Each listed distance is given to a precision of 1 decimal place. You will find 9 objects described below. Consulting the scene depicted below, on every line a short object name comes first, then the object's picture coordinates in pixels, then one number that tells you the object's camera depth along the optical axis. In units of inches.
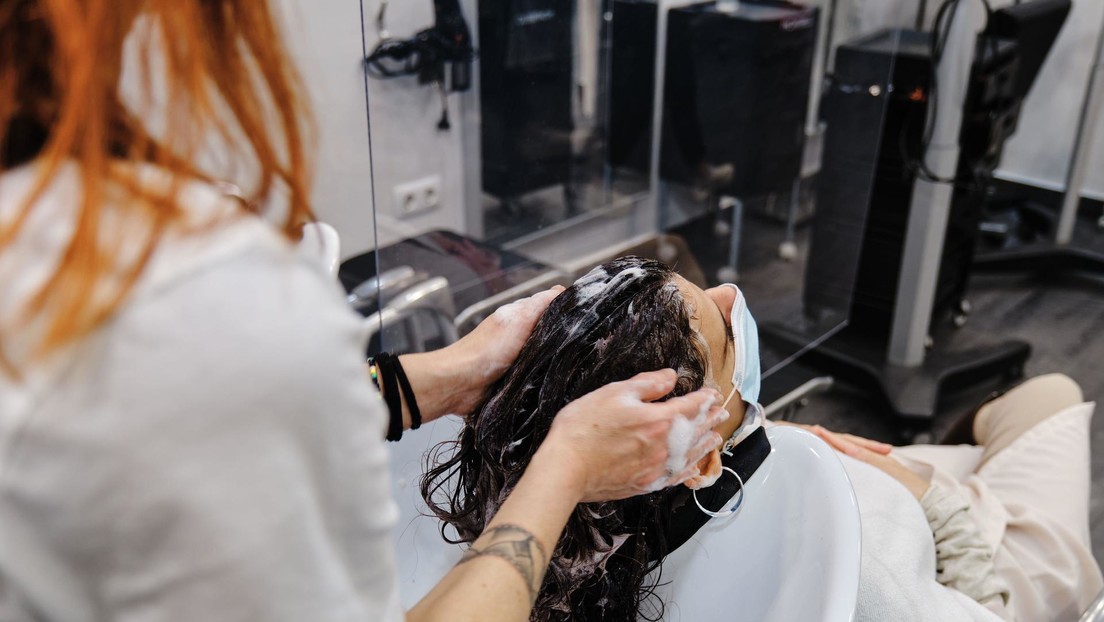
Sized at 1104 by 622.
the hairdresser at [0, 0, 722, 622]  17.4
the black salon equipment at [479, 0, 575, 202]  83.0
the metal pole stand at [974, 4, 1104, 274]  124.9
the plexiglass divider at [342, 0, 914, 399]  79.5
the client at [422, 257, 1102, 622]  39.3
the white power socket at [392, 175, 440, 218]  72.4
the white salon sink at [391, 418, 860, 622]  37.1
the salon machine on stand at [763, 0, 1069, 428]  87.4
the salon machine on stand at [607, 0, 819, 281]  91.4
